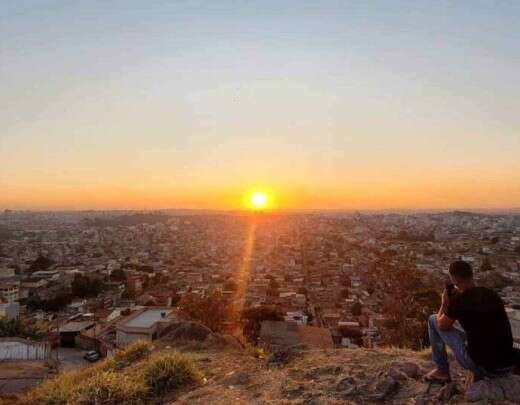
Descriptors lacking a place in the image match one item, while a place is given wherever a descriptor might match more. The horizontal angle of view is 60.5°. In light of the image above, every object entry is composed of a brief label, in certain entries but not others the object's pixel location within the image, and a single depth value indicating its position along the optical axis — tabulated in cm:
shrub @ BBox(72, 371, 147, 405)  441
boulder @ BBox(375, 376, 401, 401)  380
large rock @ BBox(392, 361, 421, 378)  421
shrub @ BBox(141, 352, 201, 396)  484
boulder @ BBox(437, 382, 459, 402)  344
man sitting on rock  314
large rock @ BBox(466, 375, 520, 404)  321
